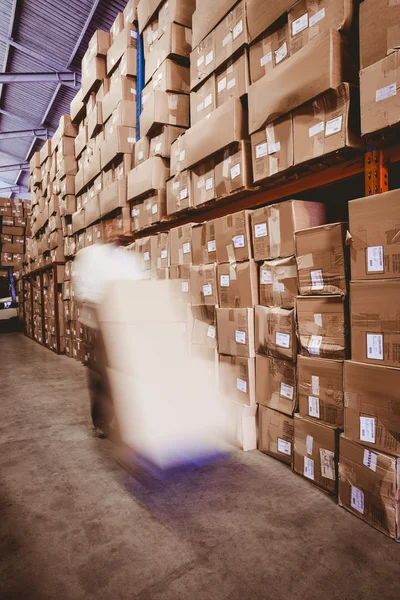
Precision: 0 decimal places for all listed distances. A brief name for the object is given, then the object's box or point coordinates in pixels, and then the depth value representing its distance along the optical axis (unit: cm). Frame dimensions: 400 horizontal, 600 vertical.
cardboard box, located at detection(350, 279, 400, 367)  173
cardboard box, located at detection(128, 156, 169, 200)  363
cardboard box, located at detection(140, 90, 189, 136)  346
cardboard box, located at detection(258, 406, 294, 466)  241
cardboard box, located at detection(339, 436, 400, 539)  170
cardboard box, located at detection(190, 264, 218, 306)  293
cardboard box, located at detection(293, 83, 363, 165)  192
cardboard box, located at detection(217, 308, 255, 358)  260
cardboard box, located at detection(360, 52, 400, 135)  167
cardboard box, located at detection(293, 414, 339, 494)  205
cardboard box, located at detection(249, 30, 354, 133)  194
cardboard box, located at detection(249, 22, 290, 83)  231
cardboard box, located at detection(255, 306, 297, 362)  232
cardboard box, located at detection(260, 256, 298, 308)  233
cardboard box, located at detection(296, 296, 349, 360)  200
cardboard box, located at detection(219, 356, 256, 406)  264
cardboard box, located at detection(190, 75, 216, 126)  292
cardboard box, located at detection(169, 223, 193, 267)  325
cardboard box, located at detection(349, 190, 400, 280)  171
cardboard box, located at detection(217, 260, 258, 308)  260
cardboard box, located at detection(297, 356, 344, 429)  202
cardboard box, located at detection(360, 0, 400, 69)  170
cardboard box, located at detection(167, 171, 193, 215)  318
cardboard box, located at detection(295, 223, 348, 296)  198
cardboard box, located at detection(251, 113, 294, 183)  223
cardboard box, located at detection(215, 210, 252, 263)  260
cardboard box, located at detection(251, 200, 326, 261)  229
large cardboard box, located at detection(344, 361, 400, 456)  172
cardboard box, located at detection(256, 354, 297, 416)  237
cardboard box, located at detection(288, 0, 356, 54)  193
